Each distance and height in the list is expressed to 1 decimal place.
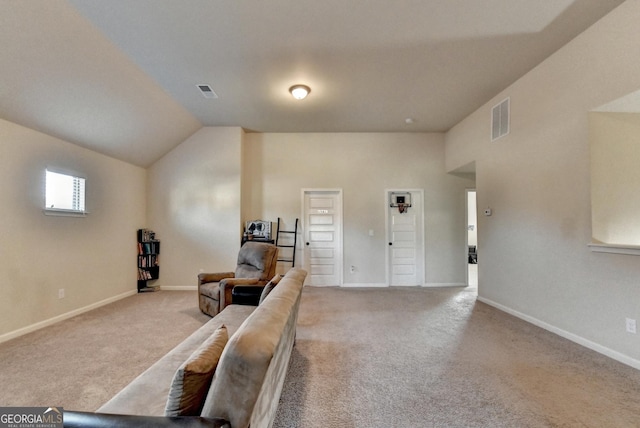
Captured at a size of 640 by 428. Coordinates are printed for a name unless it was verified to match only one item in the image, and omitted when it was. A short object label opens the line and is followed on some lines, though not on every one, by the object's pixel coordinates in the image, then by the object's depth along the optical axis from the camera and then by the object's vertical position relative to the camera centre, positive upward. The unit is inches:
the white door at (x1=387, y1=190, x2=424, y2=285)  230.5 -18.9
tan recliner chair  136.6 -30.6
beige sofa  38.6 -27.1
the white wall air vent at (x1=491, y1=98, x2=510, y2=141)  160.1 +56.8
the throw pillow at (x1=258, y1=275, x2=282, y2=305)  101.1 -25.1
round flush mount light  154.4 +70.4
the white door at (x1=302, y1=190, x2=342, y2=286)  230.2 -15.2
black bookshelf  208.1 -30.8
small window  142.3 +13.7
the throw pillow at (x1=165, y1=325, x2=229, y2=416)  41.2 -24.9
